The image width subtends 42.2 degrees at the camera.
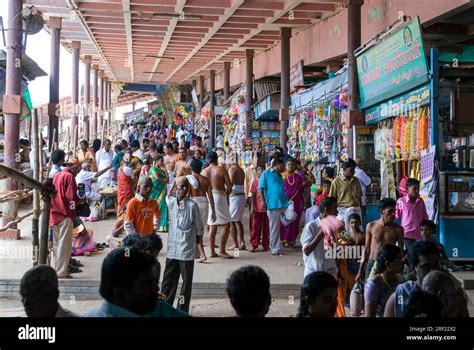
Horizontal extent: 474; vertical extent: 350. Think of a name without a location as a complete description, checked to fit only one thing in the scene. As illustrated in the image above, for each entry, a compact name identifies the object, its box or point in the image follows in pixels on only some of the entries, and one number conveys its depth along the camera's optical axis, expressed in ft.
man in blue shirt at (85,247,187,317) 8.69
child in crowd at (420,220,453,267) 19.03
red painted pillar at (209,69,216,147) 75.10
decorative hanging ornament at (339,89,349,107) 35.29
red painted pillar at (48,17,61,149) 46.60
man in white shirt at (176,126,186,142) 75.87
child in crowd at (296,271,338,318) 10.11
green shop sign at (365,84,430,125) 25.80
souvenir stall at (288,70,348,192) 36.83
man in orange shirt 21.44
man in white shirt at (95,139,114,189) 40.68
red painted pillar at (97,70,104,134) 88.22
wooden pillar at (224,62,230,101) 71.88
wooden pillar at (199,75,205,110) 89.80
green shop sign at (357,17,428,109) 25.85
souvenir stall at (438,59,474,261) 24.89
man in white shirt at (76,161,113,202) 33.74
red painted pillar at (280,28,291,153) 46.85
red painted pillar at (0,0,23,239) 29.86
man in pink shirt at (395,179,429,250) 22.57
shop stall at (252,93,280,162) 55.12
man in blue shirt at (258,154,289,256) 29.08
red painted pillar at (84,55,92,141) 70.39
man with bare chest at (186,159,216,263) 26.71
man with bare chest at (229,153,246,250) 30.37
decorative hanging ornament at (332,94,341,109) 36.44
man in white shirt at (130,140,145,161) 40.81
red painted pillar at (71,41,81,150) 59.85
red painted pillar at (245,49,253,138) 58.19
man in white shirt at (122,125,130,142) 83.71
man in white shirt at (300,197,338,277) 17.20
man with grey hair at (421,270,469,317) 11.46
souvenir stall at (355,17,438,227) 25.50
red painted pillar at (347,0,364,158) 34.04
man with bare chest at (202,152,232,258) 28.37
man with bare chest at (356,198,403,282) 18.81
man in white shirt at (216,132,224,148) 72.08
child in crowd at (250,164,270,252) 30.71
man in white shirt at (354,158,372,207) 30.76
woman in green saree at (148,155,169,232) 32.73
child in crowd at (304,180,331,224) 22.75
